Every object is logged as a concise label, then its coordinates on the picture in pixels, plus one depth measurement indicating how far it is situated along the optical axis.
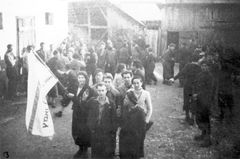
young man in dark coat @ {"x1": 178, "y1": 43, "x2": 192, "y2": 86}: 13.42
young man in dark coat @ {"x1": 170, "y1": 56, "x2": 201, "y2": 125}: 8.36
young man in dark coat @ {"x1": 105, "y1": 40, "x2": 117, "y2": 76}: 13.20
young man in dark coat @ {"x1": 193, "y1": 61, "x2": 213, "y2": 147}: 7.09
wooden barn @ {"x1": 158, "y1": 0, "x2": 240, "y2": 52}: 15.08
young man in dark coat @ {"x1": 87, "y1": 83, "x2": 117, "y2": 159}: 5.76
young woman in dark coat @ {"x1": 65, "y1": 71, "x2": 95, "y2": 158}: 6.32
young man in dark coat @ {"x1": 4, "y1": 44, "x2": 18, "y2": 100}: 10.65
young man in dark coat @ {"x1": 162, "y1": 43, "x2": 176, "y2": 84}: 13.68
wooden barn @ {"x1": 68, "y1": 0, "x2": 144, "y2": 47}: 21.33
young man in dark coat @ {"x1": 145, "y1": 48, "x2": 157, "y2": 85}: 13.62
